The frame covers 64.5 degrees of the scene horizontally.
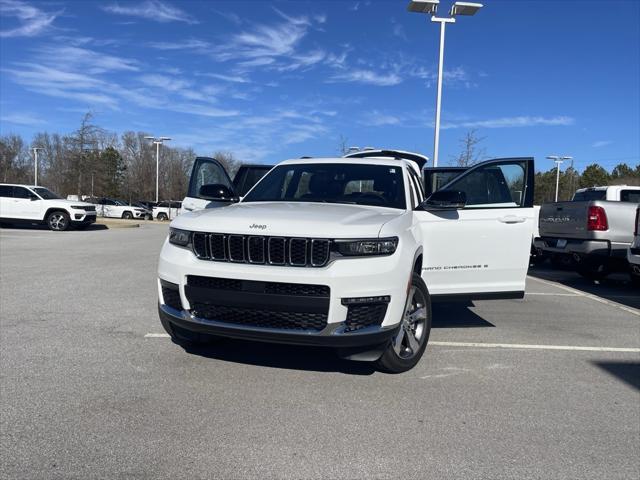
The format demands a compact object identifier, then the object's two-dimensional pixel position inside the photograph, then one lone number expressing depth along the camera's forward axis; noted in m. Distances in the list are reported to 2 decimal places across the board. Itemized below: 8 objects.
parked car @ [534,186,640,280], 9.22
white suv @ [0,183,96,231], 21.16
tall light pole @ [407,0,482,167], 16.50
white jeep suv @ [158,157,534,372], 3.56
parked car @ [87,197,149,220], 40.47
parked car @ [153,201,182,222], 45.37
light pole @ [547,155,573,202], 47.52
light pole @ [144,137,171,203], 44.98
